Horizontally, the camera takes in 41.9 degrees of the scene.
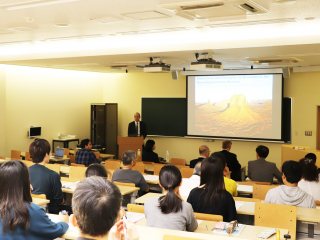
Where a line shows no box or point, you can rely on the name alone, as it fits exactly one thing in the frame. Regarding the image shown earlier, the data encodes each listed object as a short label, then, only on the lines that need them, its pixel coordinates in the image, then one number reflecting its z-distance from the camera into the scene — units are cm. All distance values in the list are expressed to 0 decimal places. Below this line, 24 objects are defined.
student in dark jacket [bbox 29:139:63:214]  471
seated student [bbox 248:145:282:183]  733
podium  1096
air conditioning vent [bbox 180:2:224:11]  443
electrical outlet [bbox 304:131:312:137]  1091
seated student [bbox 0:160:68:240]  247
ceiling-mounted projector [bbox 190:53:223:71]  721
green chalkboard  1259
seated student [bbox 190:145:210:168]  738
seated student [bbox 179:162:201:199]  542
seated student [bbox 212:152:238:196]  532
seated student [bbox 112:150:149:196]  620
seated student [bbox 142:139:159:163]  948
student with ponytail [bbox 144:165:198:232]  362
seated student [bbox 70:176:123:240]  174
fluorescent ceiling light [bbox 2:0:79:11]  459
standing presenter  1207
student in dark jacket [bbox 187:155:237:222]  421
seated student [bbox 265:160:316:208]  464
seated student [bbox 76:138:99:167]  863
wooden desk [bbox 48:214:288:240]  335
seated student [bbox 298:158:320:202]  555
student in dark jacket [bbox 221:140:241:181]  794
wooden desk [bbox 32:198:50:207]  442
